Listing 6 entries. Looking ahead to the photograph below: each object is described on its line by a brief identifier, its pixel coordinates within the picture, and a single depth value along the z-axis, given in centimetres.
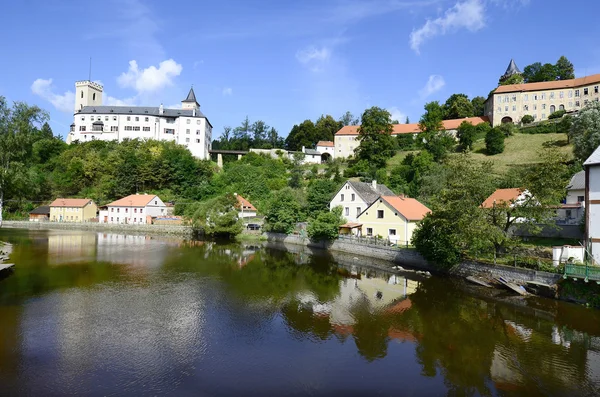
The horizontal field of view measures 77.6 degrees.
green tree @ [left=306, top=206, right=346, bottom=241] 3862
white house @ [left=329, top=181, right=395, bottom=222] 4269
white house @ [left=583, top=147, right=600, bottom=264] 2034
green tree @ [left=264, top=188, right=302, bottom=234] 4441
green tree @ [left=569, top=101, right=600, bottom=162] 4072
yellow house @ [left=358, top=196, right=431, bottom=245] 3522
